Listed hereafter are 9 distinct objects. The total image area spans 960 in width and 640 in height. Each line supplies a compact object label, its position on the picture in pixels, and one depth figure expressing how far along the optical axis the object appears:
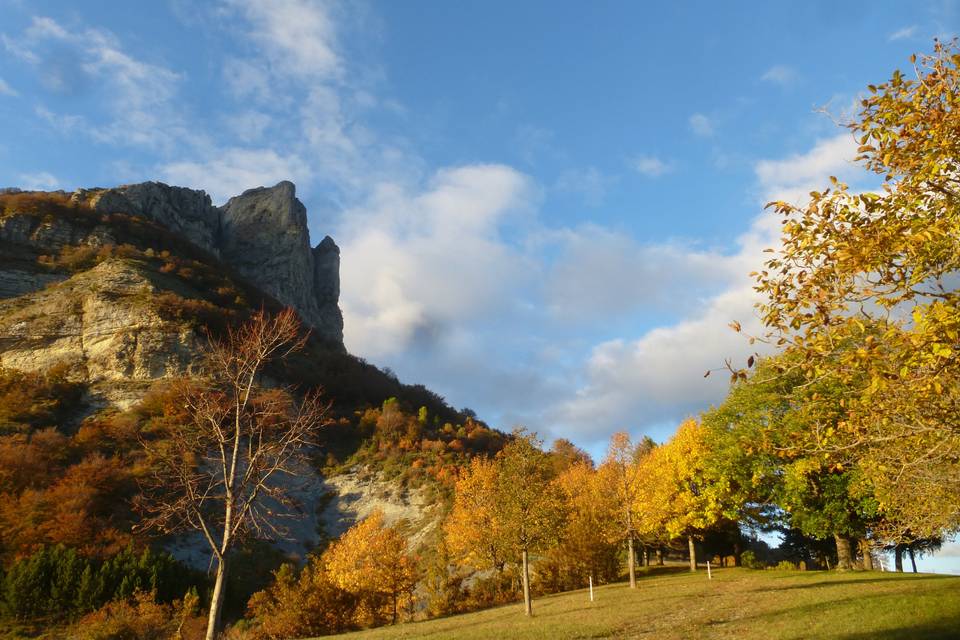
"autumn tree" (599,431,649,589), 35.25
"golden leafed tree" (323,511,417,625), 34.75
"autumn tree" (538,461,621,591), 41.88
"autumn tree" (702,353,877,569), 32.78
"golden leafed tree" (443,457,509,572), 40.12
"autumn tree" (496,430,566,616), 27.95
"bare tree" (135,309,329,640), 13.01
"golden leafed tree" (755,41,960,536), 6.83
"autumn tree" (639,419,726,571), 38.06
